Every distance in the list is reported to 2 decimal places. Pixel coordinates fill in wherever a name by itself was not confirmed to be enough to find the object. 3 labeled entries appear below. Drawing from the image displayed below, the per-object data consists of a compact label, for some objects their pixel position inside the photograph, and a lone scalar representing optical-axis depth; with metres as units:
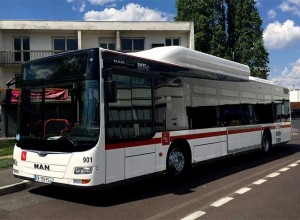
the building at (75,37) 21.35
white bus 5.24
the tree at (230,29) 29.91
